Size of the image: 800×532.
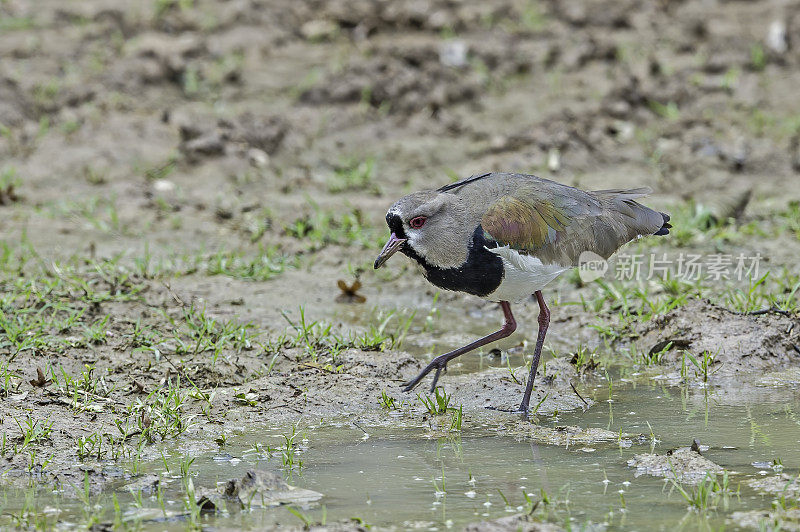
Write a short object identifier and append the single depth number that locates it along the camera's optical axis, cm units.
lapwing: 1002
